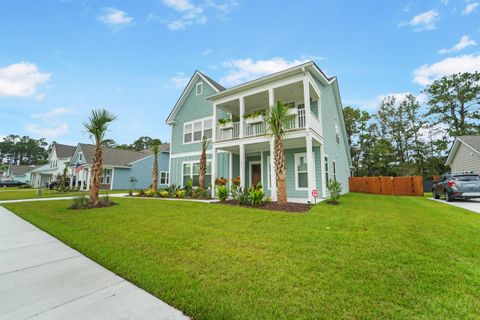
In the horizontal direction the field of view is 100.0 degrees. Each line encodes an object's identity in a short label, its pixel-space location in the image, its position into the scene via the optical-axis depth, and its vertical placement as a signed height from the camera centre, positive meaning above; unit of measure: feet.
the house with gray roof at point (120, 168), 79.36 +4.97
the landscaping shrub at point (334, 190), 29.21 -1.54
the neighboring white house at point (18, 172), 152.76 +6.90
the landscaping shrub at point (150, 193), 44.77 -2.84
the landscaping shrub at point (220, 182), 36.17 -0.37
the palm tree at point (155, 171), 48.18 +2.27
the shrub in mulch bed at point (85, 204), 28.66 -3.41
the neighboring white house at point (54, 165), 108.17 +8.95
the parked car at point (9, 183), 112.98 -1.18
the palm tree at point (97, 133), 30.53 +7.32
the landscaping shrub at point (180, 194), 40.52 -2.79
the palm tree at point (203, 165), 41.37 +3.00
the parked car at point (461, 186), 33.65 -1.25
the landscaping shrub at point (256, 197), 26.99 -2.30
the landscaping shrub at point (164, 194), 42.94 -2.94
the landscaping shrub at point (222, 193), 31.65 -2.06
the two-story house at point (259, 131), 32.76 +9.69
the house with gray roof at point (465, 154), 50.03 +6.66
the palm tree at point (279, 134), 26.73 +6.23
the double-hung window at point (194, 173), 46.83 +1.80
